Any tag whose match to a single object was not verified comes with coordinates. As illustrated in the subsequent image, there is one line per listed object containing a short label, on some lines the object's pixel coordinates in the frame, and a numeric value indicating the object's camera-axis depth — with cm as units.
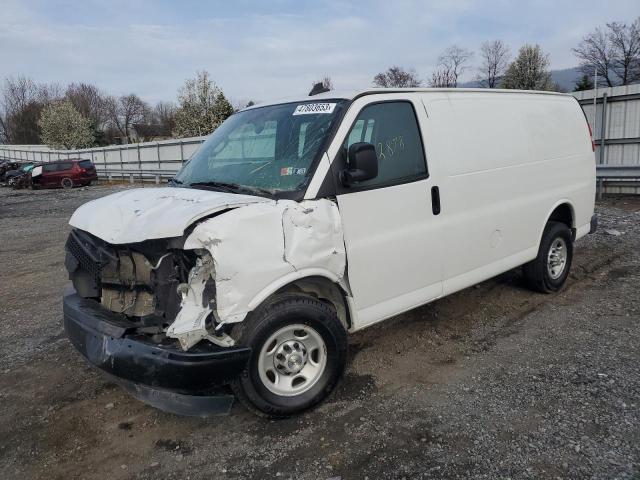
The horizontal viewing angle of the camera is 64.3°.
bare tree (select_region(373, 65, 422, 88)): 5728
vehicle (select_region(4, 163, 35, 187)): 3189
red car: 2873
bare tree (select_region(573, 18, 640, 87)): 4978
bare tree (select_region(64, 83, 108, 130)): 7938
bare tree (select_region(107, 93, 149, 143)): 8644
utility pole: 1304
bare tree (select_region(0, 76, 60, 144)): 7688
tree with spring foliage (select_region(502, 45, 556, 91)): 4908
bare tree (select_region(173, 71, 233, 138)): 3616
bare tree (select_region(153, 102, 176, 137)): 6935
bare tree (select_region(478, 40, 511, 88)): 6125
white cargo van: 295
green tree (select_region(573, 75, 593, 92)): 4198
